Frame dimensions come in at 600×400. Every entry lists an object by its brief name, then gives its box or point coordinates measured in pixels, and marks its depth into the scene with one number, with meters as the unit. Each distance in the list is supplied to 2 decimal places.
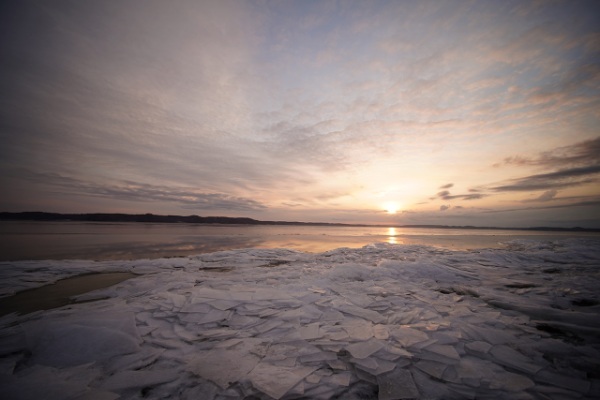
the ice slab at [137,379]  1.91
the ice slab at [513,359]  2.17
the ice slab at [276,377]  1.87
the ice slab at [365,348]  2.36
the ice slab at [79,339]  2.27
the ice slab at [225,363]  2.03
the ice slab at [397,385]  1.84
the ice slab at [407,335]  2.59
